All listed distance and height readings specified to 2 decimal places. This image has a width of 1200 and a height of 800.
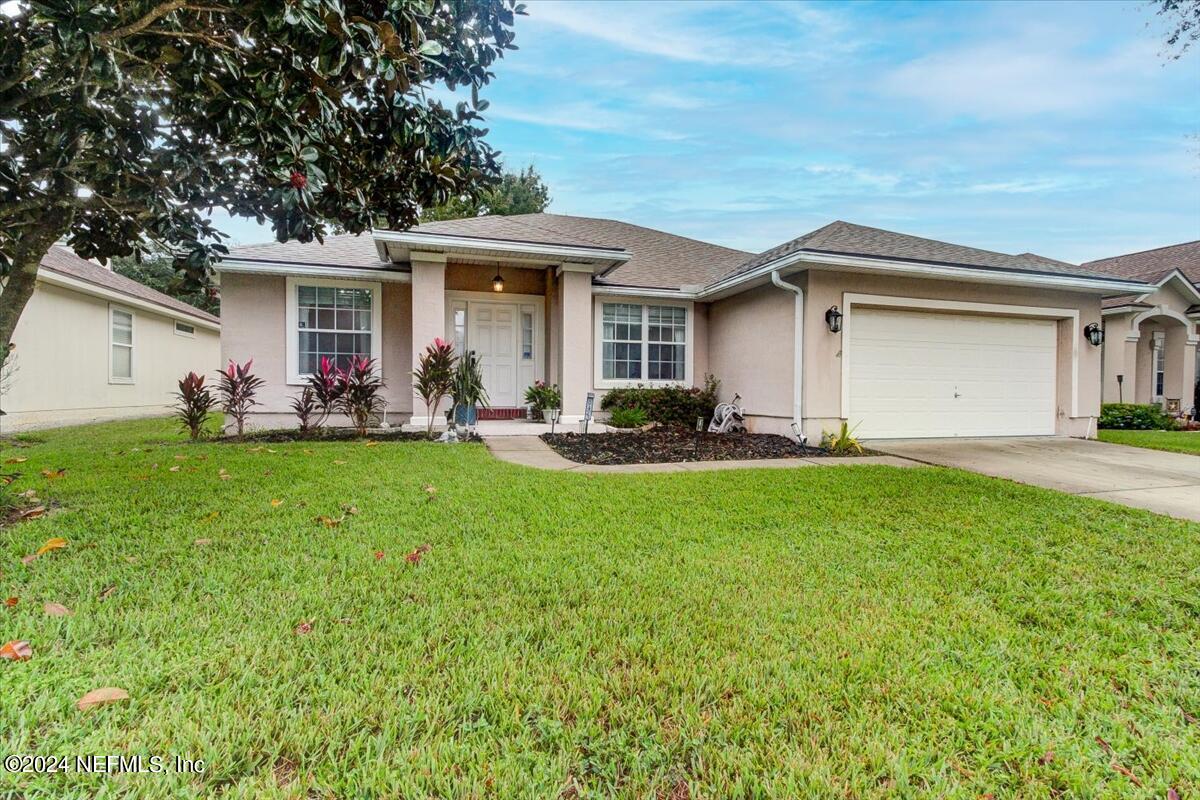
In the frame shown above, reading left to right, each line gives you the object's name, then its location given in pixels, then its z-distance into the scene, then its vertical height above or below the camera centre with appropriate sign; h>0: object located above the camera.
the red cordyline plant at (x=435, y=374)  8.61 +0.19
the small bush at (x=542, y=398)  9.90 -0.20
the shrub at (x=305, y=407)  8.75 -0.36
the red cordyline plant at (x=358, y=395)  8.68 -0.16
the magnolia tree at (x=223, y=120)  3.24 +1.87
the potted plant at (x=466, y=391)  8.85 -0.08
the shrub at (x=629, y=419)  10.18 -0.59
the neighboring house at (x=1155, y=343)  13.57 +1.27
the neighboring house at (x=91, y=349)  10.91 +0.82
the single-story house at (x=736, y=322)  8.84 +1.20
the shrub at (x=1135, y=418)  12.54 -0.63
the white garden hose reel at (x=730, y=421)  10.35 -0.62
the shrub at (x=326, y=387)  8.66 -0.03
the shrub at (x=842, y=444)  8.13 -0.83
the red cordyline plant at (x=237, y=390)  8.50 -0.09
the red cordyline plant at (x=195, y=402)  8.26 -0.27
